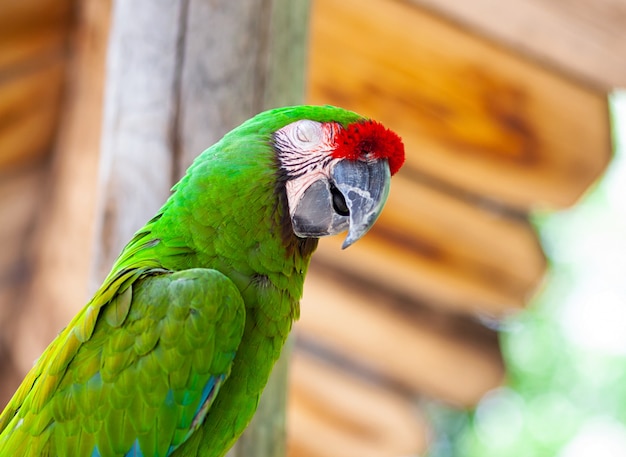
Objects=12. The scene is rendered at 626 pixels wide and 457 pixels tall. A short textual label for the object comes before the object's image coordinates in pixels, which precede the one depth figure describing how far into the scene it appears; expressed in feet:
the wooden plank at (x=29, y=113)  18.45
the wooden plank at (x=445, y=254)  19.88
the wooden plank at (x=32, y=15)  15.84
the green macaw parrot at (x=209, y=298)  8.54
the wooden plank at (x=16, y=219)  21.43
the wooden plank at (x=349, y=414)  24.38
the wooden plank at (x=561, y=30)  14.65
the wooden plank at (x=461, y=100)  16.74
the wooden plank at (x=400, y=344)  22.45
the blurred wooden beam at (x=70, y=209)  18.72
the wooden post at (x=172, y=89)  10.52
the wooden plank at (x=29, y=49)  17.06
